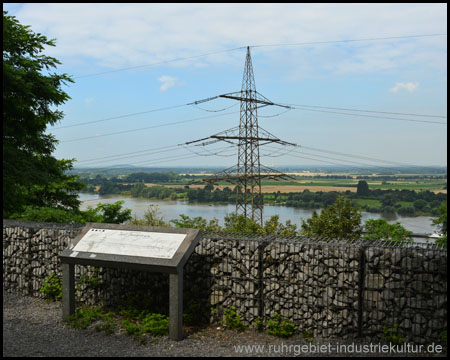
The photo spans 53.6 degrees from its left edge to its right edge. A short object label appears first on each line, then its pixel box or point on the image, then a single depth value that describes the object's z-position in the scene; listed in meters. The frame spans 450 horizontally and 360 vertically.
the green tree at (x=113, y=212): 19.80
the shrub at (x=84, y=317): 7.95
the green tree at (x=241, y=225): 19.00
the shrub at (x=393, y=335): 6.90
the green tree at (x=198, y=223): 14.57
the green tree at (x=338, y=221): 22.02
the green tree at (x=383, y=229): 21.80
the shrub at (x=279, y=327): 7.46
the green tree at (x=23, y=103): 8.70
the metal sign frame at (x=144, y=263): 7.16
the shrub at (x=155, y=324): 7.46
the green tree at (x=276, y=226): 19.50
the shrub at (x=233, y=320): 7.80
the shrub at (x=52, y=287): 9.34
